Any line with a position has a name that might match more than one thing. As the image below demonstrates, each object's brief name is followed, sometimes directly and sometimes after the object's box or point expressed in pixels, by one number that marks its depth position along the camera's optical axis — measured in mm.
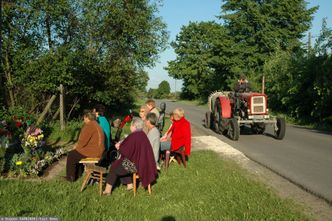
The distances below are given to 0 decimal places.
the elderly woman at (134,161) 6789
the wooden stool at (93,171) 6911
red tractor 14180
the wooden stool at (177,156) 8664
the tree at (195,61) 61825
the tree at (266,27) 42844
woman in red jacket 8977
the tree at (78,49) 12930
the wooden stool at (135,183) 6792
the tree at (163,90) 101575
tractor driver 15695
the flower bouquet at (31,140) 8203
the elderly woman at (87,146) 7547
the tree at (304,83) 20922
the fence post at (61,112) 12905
